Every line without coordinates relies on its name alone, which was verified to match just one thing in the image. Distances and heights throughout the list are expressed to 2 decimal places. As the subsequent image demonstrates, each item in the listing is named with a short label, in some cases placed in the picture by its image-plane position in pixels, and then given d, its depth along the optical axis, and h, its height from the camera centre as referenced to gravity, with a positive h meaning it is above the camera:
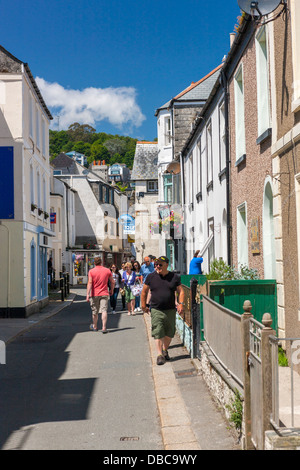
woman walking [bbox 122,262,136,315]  17.16 -0.53
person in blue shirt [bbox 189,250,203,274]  15.37 -0.07
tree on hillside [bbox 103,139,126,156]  161.50 +33.35
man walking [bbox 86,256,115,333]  13.33 -0.59
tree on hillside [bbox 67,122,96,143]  167.25 +39.12
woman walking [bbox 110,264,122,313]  18.62 -0.68
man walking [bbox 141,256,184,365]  9.20 -0.61
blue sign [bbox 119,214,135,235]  36.97 +2.61
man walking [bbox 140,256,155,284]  17.28 -0.15
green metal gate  9.05 -0.54
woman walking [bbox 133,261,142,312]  18.38 -1.04
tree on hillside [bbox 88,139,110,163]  150.62 +29.42
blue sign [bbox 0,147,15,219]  18.66 +2.68
